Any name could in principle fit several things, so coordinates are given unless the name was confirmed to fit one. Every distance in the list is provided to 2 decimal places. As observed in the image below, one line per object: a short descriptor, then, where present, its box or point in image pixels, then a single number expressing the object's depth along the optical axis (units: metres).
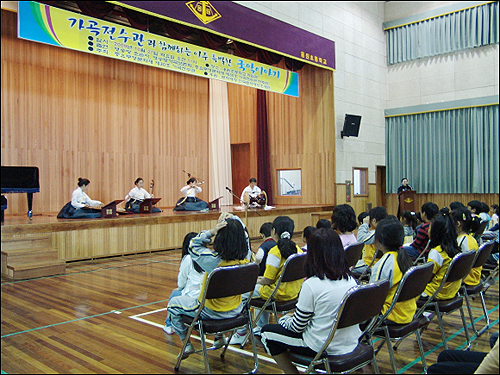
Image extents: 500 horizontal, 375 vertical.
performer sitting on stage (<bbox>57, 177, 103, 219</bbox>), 8.27
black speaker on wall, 12.35
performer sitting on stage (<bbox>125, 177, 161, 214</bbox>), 10.31
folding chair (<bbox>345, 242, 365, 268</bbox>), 3.93
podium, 12.77
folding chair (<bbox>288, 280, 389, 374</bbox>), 2.24
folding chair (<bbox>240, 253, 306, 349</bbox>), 3.29
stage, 6.41
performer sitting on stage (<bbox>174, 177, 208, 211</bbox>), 10.76
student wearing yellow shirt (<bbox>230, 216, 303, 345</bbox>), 3.42
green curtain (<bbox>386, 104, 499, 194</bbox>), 12.41
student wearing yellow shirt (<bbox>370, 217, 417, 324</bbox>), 2.87
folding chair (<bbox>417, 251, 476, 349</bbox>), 3.30
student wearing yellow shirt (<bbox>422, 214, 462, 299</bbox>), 3.49
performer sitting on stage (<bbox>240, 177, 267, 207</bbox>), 11.38
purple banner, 7.98
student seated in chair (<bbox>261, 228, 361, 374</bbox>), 2.33
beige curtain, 13.82
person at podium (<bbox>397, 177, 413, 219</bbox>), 13.18
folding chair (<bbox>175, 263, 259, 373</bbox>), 2.78
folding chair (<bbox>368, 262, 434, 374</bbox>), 2.74
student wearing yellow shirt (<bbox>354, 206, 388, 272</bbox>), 4.44
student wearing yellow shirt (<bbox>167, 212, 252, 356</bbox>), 2.98
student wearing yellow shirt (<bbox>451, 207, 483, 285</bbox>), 4.02
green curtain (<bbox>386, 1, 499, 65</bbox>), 12.23
